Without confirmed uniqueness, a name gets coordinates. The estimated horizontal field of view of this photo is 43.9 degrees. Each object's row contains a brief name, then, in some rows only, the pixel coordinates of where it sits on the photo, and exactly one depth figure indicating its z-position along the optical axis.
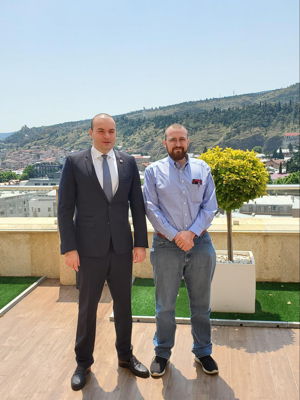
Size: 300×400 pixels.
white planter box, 3.47
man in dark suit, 2.30
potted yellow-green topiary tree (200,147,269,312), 3.39
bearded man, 2.44
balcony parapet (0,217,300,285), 4.34
